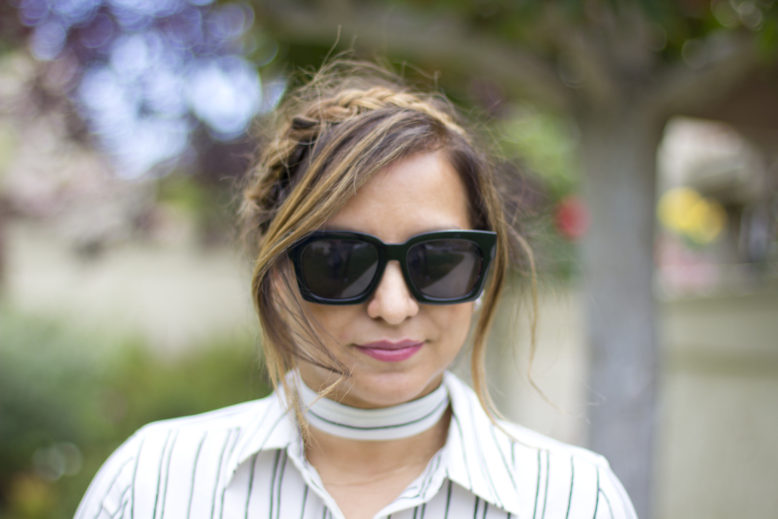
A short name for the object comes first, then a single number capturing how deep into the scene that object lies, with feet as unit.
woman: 3.56
